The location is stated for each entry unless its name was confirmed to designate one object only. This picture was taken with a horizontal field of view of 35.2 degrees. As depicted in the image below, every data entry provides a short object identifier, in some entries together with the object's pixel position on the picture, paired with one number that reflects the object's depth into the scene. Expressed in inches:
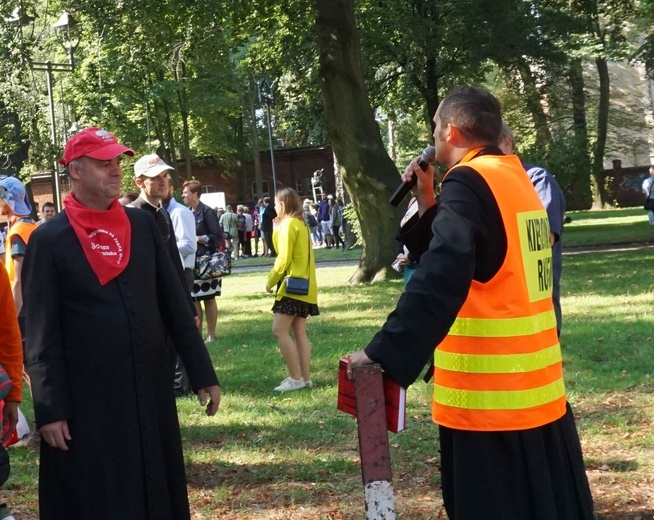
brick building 2728.8
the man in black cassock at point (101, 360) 163.5
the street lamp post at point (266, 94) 1746.4
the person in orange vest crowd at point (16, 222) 276.4
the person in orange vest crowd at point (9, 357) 170.1
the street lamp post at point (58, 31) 762.8
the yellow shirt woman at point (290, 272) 373.4
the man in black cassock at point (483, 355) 138.3
